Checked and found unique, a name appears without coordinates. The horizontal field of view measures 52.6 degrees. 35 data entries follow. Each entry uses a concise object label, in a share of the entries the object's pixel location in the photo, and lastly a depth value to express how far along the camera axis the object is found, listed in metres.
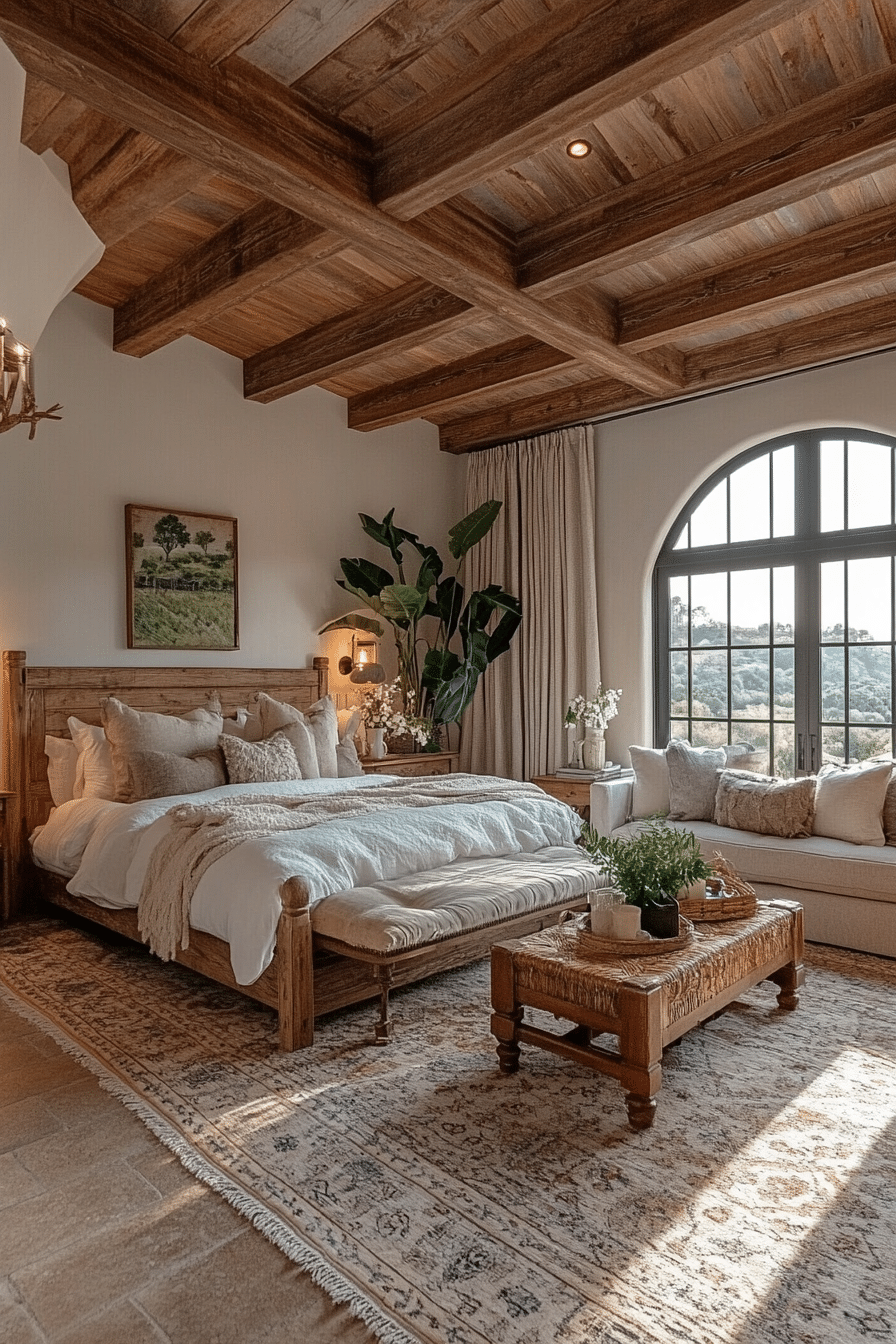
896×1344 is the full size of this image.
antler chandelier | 2.25
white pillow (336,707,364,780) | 5.37
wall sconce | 6.19
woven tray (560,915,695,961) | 2.70
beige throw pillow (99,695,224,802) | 4.50
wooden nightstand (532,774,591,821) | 5.67
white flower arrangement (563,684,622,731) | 5.83
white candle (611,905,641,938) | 2.73
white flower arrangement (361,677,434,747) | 6.07
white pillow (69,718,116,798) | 4.57
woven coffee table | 2.48
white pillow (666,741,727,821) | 4.88
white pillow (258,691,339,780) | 5.12
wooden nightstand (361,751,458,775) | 5.93
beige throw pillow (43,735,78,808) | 4.72
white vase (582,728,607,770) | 5.82
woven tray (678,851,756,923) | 3.09
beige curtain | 6.26
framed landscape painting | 5.27
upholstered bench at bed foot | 3.02
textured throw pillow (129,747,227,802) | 4.42
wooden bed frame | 3.05
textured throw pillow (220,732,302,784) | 4.67
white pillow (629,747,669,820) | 5.08
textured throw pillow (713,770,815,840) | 4.43
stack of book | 5.69
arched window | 5.12
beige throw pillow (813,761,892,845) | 4.23
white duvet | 3.17
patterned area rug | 1.82
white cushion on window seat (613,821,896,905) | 4.00
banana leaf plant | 6.22
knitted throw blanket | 3.45
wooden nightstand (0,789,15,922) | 4.59
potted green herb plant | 2.81
